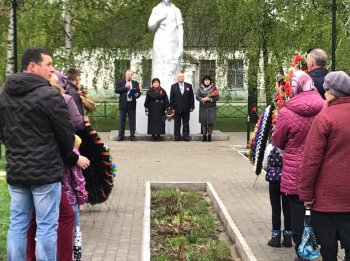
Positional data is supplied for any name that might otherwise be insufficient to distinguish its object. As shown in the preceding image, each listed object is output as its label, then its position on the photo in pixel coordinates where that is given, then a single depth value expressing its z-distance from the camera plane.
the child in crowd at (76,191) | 5.79
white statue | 18.86
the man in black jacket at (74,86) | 6.75
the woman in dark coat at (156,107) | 17.67
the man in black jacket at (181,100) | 17.61
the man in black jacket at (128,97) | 17.64
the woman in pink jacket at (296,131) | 5.92
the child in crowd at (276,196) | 6.52
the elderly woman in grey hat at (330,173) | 4.84
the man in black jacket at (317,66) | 6.54
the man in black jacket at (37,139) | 4.83
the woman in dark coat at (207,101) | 17.75
